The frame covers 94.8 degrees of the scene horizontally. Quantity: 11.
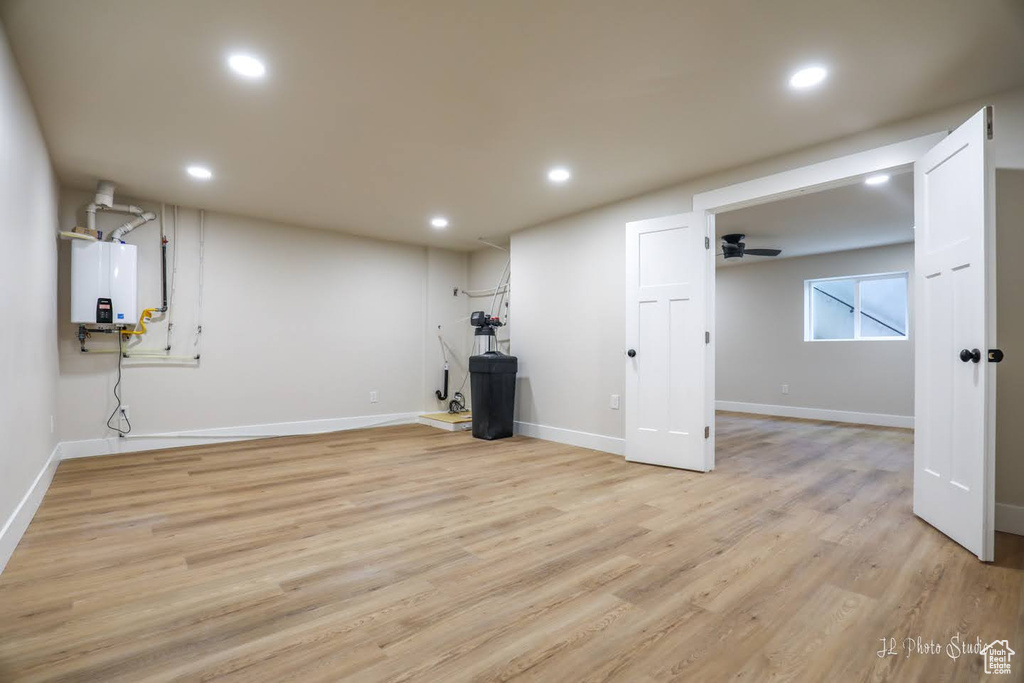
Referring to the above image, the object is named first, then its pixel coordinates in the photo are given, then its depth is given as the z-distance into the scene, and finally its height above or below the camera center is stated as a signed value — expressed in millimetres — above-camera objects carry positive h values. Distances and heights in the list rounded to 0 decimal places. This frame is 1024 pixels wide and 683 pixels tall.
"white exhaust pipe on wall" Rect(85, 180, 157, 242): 3980 +1171
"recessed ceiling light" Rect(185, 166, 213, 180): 3682 +1344
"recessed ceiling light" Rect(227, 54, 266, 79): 2277 +1364
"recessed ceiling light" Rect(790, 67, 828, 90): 2373 +1373
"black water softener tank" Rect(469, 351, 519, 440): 5051 -547
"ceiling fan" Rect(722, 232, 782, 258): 5824 +1207
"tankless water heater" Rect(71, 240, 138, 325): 3887 +489
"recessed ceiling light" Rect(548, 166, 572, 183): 3700 +1353
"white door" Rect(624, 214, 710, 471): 3715 +7
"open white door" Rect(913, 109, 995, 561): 2098 +29
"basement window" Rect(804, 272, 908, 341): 6402 +509
